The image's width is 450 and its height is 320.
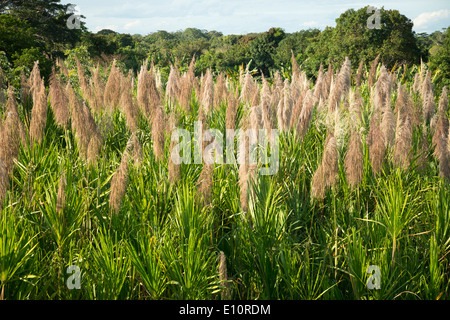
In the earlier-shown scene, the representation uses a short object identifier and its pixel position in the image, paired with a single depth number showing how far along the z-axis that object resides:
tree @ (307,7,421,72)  23.09
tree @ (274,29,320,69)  37.94
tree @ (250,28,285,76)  40.84
